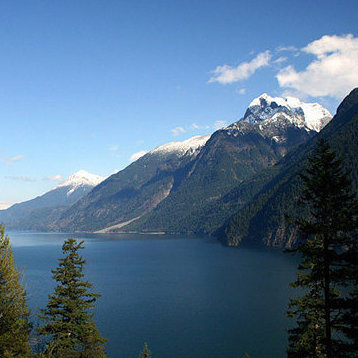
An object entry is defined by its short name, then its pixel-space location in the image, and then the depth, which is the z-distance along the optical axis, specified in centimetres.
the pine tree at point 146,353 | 4694
